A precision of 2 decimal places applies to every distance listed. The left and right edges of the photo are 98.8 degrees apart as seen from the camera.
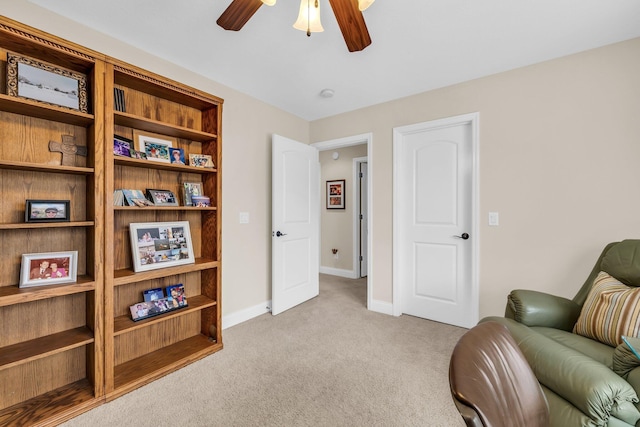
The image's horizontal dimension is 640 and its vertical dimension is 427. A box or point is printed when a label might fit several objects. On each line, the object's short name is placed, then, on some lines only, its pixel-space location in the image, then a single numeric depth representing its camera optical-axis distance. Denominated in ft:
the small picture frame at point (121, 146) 6.20
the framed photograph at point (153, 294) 7.05
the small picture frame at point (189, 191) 7.62
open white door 10.22
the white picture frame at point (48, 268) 5.23
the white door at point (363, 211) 15.98
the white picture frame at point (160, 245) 6.58
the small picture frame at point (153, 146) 7.04
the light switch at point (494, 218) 8.27
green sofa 3.24
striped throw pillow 4.52
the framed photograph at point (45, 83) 5.02
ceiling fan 4.18
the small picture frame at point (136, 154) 6.48
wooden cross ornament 5.70
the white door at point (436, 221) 9.04
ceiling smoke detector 9.49
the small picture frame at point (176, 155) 7.46
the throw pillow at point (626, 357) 3.52
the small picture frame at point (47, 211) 5.20
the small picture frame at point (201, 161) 7.62
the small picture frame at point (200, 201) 7.65
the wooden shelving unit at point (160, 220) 5.94
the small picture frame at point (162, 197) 6.97
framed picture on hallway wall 16.30
